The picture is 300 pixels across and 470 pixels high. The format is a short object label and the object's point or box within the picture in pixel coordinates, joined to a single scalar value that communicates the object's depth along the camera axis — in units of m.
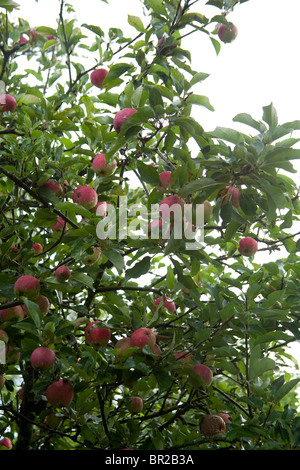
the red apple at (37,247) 2.43
